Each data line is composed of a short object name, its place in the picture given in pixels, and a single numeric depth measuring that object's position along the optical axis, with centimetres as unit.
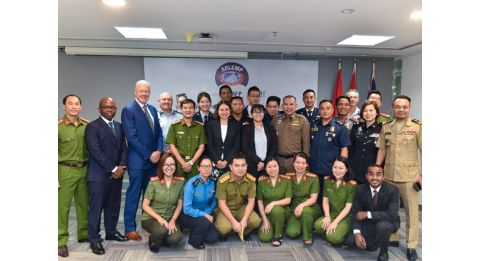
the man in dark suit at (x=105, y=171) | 328
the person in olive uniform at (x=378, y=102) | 386
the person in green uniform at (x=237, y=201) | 354
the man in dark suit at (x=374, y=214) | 318
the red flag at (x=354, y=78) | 664
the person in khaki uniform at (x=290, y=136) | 389
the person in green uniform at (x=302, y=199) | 360
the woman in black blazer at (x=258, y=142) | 382
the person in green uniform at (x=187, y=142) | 379
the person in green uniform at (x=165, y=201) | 337
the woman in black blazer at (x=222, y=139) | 380
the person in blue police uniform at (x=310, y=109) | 427
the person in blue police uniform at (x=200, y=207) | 340
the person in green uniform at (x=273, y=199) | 360
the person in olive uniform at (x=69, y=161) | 321
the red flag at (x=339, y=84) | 663
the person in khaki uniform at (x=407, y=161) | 322
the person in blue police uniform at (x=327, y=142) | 376
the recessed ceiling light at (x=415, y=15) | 374
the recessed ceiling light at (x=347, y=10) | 359
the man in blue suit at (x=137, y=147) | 359
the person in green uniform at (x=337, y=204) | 343
